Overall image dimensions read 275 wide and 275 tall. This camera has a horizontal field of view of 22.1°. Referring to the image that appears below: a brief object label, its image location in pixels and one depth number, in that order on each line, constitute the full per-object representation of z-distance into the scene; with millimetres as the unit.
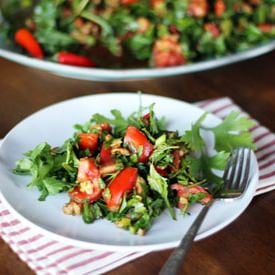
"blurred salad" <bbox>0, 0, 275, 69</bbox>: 798
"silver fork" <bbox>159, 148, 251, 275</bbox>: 472
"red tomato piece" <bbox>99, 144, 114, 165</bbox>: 545
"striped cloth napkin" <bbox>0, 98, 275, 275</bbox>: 506
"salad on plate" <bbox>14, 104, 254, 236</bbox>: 522
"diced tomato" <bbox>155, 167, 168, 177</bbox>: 540
